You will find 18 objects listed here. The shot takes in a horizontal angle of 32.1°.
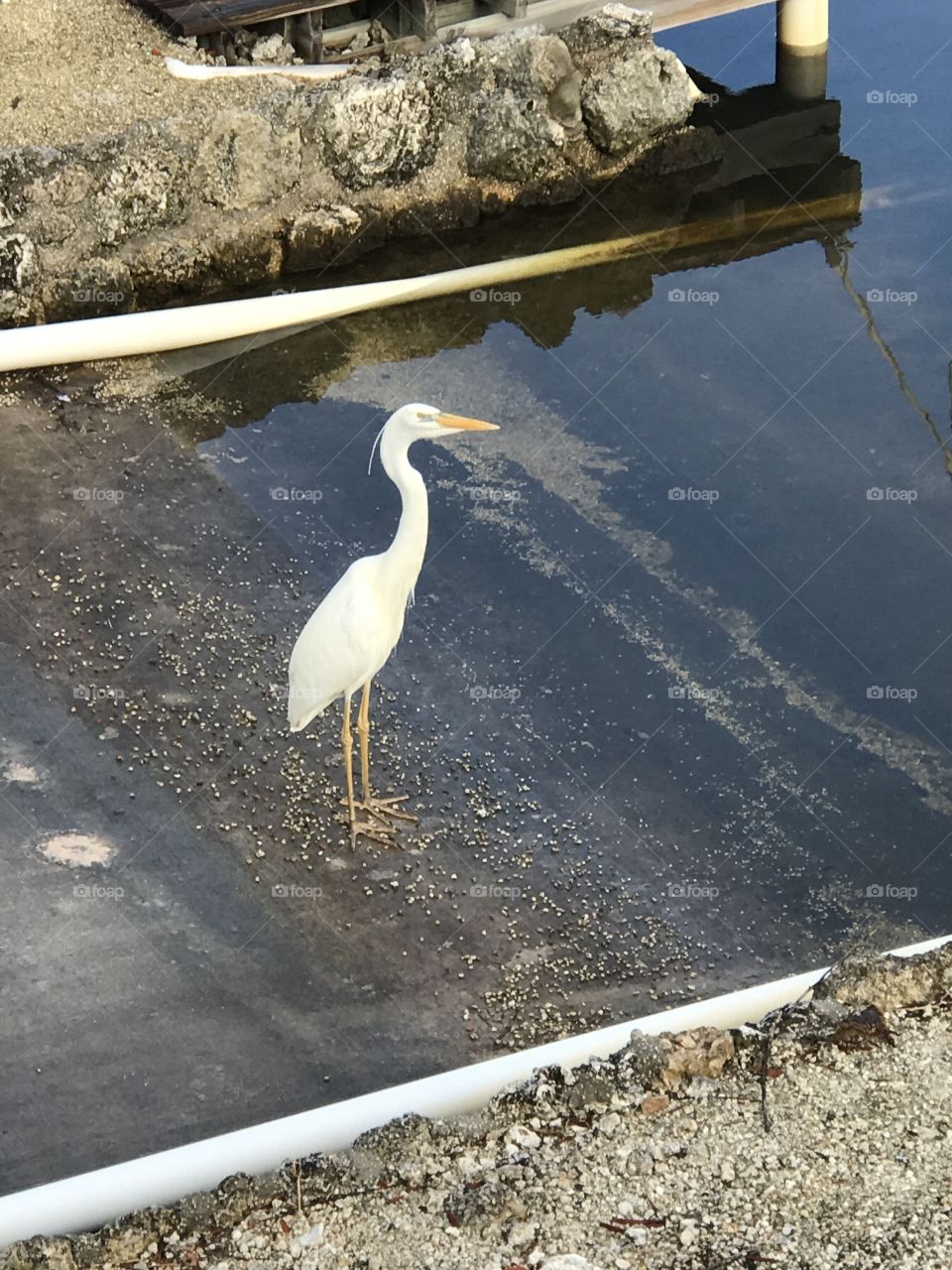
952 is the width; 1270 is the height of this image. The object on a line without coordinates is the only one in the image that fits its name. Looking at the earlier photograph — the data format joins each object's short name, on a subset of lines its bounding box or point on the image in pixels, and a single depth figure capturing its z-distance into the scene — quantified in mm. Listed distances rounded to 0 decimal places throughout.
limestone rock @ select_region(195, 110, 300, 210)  14906
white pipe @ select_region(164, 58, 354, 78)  15852
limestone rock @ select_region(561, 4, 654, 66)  16141
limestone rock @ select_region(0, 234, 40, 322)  14180
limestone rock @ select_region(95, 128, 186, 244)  14602
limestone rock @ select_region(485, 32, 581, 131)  15852
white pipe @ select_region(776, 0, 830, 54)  18188
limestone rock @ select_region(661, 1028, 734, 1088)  7246
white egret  8859
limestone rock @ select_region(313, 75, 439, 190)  15242
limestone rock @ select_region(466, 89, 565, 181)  15836
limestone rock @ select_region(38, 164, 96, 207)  14430
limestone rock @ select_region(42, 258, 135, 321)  14438
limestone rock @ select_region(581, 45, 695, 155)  16266
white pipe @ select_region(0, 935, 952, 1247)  6961
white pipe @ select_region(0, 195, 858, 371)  13742
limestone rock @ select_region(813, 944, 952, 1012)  7598
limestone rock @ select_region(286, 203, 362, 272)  15242
